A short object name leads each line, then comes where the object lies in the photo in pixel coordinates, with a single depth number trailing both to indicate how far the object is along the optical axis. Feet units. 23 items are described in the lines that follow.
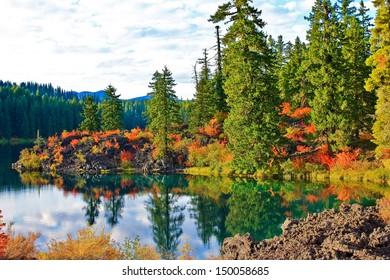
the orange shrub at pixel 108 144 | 175.83
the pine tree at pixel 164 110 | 160.86
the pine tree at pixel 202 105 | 160.85
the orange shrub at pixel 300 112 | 152.19
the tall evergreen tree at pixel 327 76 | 117.80
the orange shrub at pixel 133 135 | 180.34
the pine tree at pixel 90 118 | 209.97
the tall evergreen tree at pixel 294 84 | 157.79
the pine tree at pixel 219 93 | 163.84
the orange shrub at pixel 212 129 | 159.53
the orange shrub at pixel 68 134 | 191.66
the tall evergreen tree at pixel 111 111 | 210.59
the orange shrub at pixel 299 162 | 124.36
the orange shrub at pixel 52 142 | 188.47
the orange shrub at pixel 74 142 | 181.39
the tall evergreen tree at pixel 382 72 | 87.66
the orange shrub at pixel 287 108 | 158.40
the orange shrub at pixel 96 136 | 181.04
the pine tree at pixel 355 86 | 117.39
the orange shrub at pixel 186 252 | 49.02
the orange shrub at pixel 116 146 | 175.22
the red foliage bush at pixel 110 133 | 185.88
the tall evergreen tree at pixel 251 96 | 121.19
